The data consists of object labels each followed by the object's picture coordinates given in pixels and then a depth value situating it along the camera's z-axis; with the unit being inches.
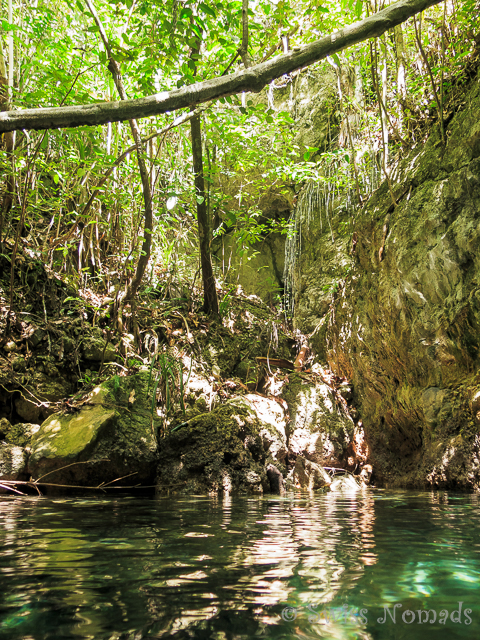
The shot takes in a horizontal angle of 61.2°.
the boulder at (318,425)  212.8
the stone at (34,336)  217.7
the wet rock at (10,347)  207.8
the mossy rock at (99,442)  153.3
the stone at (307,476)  183.8
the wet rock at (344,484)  174.8
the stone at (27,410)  195.8
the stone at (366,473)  207.3
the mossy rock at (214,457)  160.2
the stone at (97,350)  229.8
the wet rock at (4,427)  176.4
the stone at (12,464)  158.4
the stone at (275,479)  166.9
